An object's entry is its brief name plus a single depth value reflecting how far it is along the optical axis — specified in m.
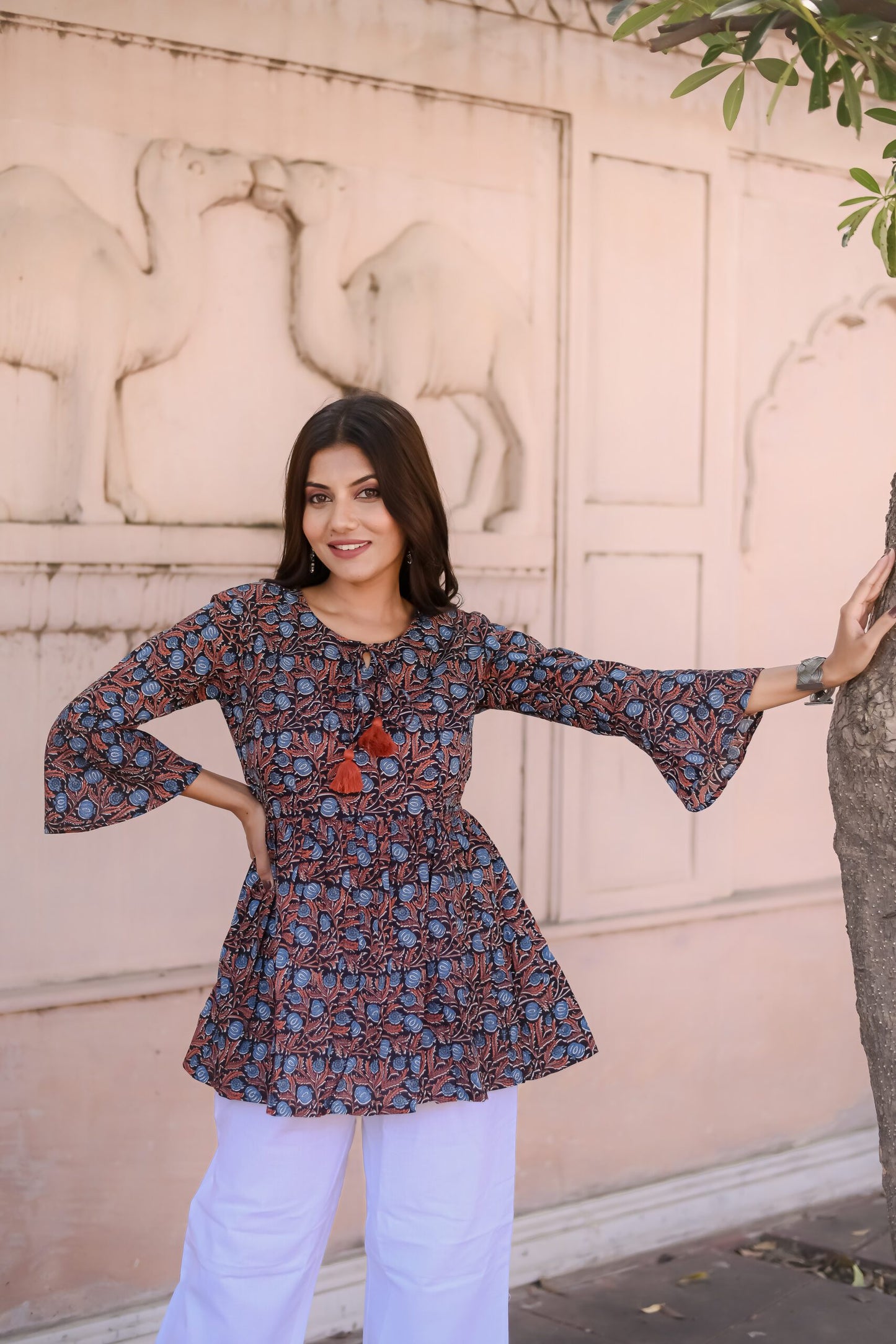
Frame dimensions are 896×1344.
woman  2.21
